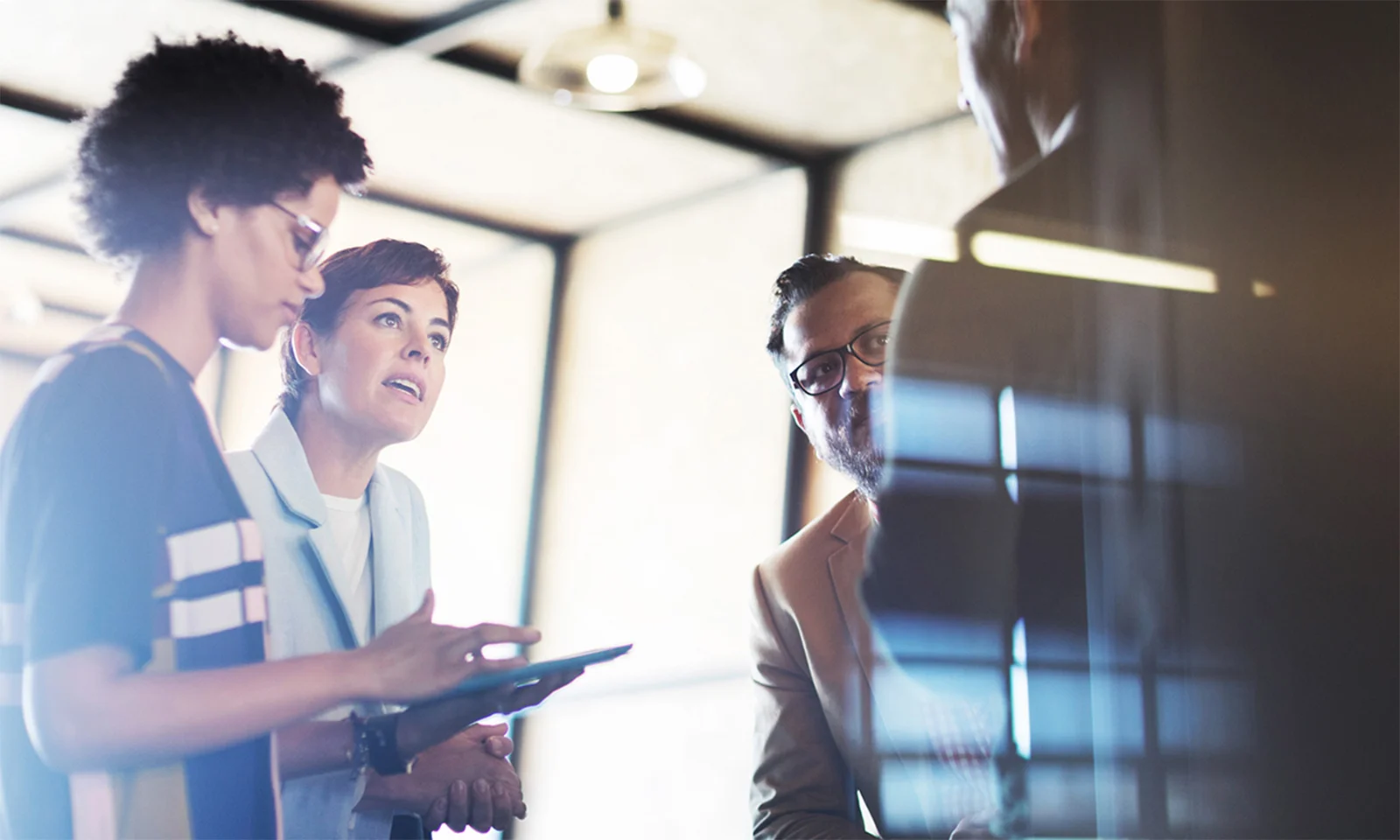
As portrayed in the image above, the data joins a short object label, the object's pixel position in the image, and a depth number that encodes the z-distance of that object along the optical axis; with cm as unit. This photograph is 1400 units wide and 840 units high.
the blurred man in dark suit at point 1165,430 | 121
